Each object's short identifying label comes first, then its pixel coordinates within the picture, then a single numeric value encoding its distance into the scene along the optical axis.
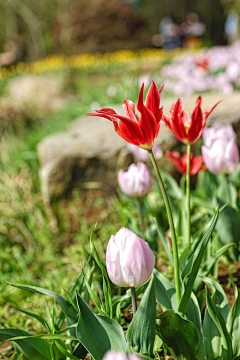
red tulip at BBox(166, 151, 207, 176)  0.78
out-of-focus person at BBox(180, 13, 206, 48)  8.75
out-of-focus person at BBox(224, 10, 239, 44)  8.23
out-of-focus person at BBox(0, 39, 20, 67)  8.33
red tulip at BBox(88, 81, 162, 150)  0.60
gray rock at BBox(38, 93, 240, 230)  1.33
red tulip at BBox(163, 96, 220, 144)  0.67
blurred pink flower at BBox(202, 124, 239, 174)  0.82
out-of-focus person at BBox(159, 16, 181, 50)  8.58
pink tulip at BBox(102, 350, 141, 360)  0.53
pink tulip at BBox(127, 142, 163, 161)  1.00
